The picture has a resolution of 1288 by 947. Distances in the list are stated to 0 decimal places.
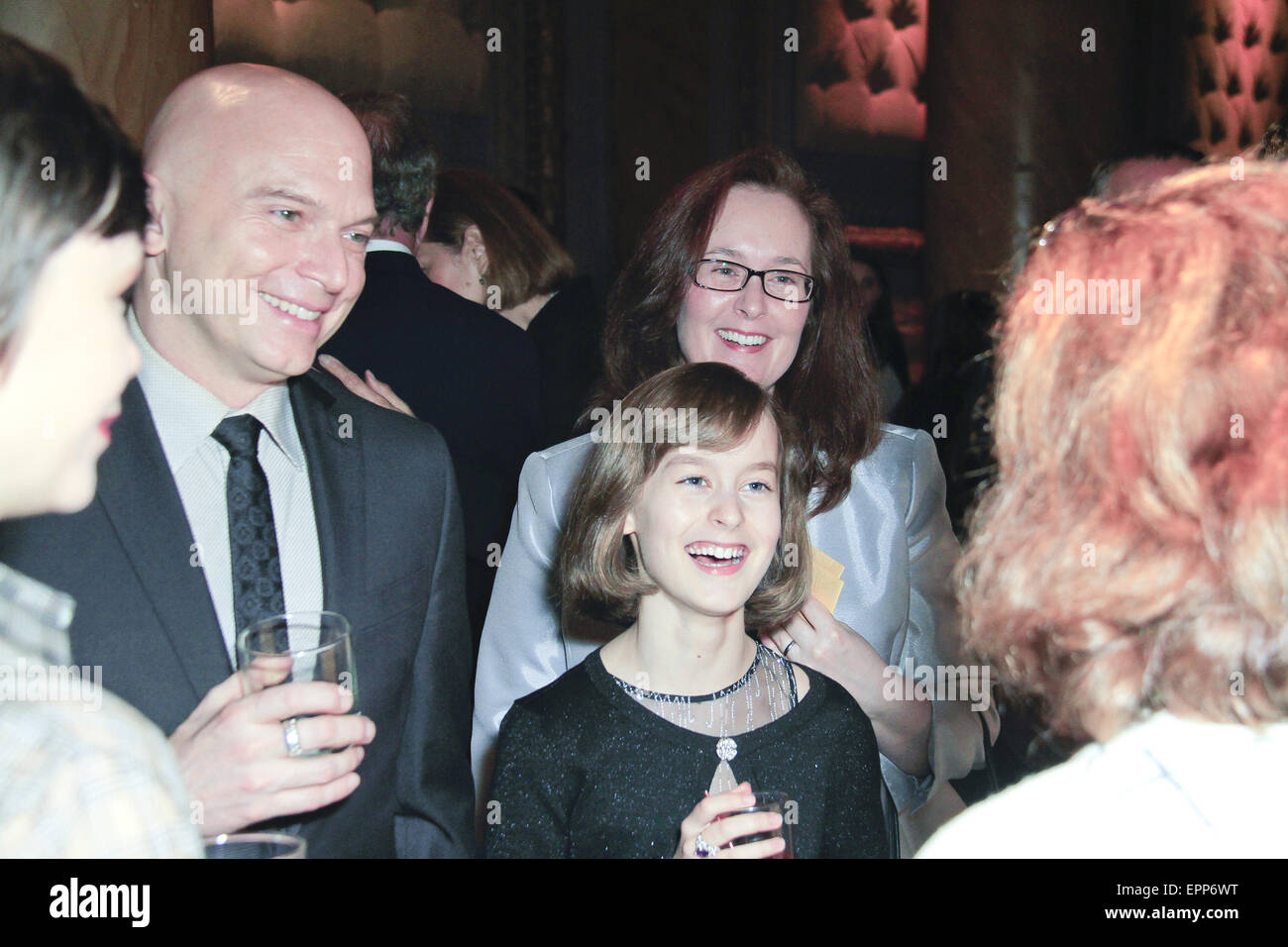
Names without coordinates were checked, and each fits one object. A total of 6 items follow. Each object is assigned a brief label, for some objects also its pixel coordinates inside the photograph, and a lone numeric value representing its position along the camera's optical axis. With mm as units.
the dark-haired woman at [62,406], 759
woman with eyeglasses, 1977
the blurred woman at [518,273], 3271
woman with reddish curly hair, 840
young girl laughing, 1556
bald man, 1374
